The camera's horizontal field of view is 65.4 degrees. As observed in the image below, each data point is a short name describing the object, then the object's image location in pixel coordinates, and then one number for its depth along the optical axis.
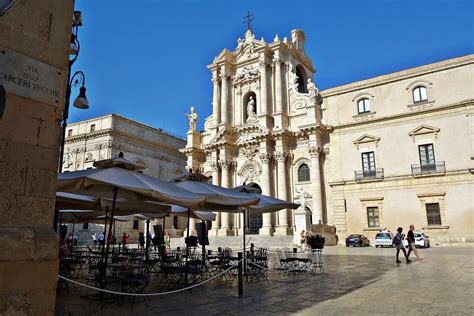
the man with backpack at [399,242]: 14.35
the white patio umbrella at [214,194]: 8.75
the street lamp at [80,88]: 8.84
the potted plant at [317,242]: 14.24
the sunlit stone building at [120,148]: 39.25
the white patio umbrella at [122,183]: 6.59
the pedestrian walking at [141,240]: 22.86
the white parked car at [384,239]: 25.38
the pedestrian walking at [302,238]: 23.44
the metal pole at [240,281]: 7.68
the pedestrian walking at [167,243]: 25.52
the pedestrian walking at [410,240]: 14.66
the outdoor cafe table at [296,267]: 10.91
